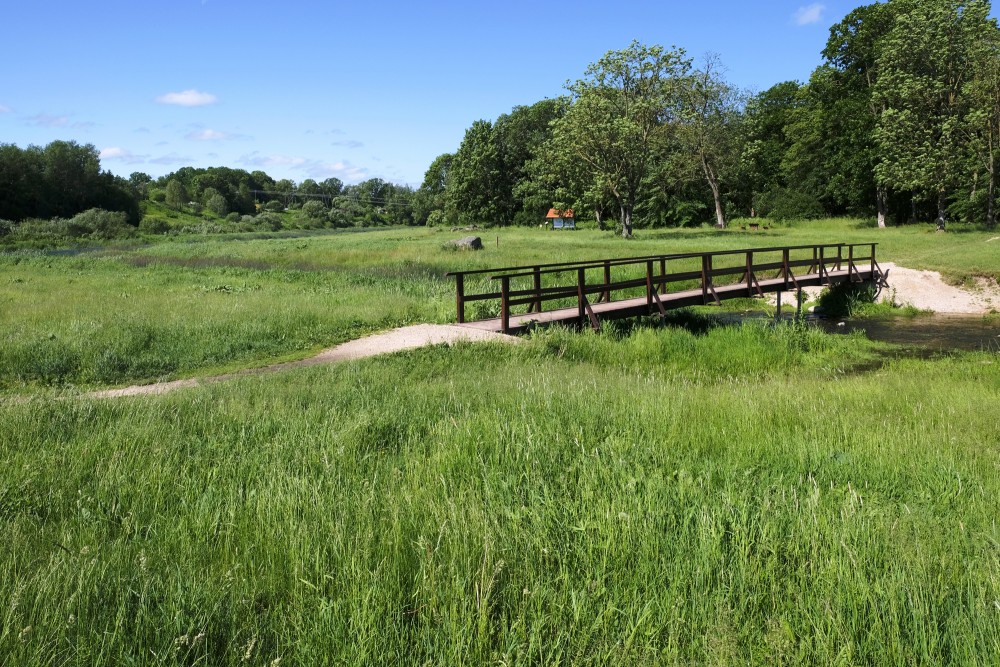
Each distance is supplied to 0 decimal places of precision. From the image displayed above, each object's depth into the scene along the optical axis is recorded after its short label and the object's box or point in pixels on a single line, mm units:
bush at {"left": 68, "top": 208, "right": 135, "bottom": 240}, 80206
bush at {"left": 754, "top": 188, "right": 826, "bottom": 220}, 60906
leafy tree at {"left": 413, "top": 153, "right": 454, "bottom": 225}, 125312
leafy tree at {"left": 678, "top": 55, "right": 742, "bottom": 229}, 57750
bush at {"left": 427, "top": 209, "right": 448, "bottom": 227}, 101562
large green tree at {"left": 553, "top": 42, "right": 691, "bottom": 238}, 49656
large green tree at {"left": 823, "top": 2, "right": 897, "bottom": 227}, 51469
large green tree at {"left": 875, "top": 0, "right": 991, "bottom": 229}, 40906
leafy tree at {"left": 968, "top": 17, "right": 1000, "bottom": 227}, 38994
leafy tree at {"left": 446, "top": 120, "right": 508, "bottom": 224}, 87688
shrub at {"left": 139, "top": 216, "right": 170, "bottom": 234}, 93938
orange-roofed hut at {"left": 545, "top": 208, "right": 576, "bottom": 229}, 73938
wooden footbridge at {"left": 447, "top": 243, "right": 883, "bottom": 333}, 16797
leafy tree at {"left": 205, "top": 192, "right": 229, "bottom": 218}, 140000
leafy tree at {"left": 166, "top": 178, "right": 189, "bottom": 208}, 138138
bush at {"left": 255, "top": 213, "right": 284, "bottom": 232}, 114919
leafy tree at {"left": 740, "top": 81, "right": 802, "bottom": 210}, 69456
